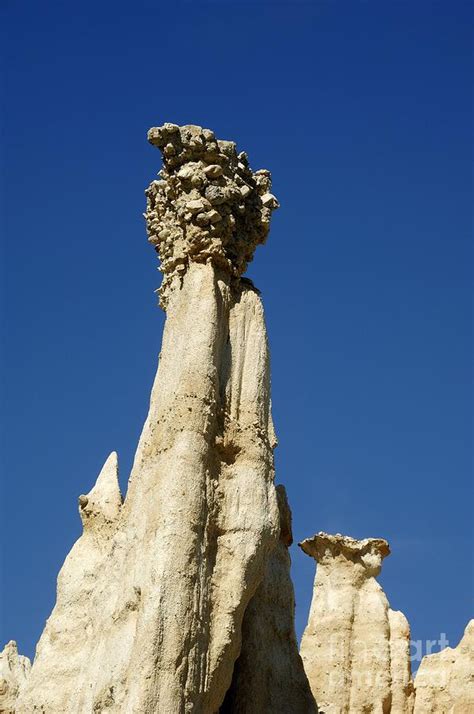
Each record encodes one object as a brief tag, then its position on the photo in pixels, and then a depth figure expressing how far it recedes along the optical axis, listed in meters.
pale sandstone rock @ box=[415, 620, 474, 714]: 25.45
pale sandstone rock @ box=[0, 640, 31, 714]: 23.41
